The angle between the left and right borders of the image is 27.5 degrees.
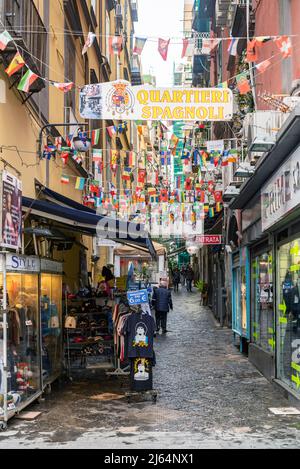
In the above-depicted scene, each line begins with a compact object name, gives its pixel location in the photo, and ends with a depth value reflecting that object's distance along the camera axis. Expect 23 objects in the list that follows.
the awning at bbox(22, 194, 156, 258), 10.36
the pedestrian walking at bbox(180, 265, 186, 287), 54.59
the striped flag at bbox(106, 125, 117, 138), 13.70
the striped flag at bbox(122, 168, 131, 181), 21.39
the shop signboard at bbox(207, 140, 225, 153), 15.67
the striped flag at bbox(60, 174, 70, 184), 14.82
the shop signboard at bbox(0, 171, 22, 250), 8.17
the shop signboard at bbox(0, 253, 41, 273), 8.35
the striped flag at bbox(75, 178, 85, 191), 15.77
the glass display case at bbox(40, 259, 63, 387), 10.56
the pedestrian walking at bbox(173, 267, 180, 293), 44.54
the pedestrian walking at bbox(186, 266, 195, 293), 43.92
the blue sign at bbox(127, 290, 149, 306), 10.18
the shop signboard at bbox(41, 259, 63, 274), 10.33
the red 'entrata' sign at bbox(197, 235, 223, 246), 23.84
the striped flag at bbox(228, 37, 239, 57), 10.27
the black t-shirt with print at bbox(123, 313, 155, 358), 10.09
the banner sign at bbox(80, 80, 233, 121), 9.47
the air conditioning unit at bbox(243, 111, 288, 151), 9.93
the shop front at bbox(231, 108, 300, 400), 9.28
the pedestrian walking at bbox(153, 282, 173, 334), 21.02
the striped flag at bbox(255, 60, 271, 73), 9.86
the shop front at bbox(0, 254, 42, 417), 8.32
